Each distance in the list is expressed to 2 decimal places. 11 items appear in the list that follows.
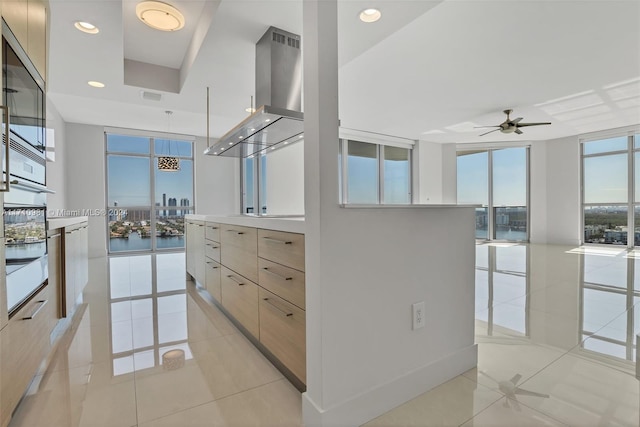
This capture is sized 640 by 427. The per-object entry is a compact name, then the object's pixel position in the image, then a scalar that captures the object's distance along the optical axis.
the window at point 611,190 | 6.85
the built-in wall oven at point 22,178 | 1.32
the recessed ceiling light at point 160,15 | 2.53
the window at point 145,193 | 7.02
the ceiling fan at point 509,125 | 5.68
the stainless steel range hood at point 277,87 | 2.63
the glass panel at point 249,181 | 7.90
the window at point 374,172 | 7.68
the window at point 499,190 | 8.41
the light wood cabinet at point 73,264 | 2.49
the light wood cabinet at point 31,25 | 1.38
